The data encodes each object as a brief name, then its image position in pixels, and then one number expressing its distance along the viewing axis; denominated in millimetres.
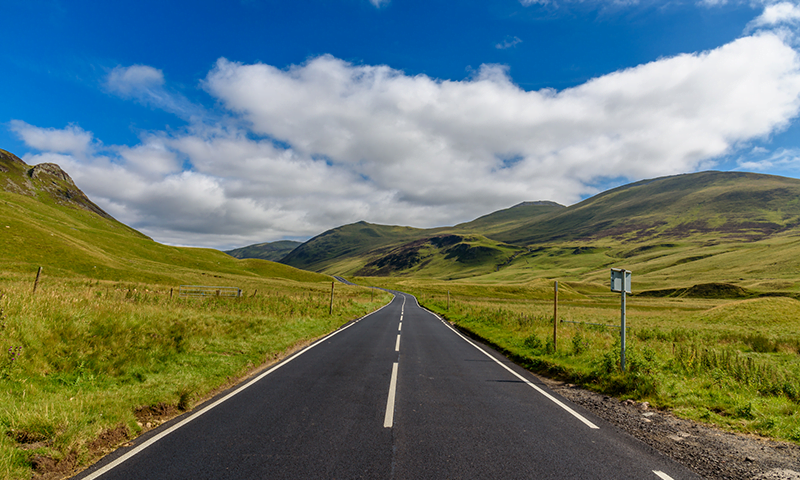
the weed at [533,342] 15123
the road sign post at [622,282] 9891
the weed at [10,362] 6703
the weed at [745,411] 7209
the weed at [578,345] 13362
